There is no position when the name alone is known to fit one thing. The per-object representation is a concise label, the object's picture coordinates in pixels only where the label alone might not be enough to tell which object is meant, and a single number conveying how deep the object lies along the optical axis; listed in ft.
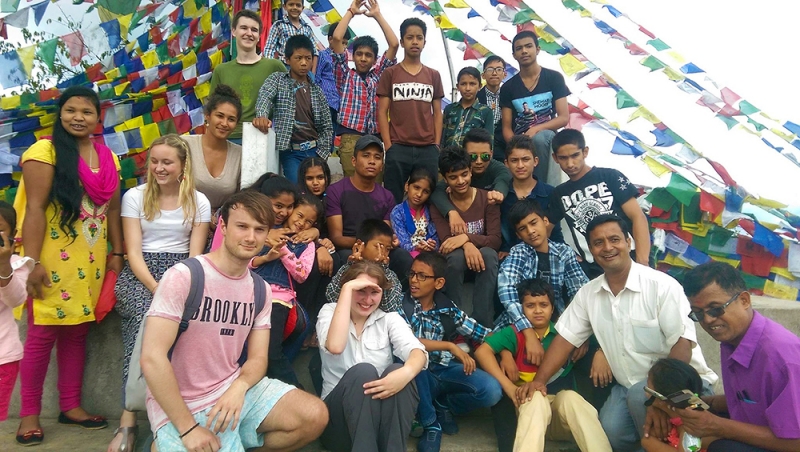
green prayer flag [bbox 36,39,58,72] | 17.51
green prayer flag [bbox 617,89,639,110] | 18.91
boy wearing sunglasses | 15.28
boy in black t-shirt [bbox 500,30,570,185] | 18.57
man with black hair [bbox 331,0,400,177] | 19.31
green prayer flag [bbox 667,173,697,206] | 18.31
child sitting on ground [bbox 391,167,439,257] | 14.83
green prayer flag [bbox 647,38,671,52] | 18.40
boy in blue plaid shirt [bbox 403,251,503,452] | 11.19
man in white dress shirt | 10.91
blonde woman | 11.58
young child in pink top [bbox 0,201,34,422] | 10.05
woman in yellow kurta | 11.48
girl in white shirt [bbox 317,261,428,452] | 9.93
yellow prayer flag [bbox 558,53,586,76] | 19.67
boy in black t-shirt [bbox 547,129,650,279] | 14.38
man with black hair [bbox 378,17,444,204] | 17.65
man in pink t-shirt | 8.45
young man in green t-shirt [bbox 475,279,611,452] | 10.62
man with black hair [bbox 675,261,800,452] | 8.40
